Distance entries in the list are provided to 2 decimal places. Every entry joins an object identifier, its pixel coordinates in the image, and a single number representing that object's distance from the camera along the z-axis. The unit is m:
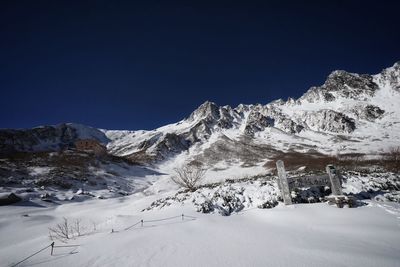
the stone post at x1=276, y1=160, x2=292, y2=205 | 11.93
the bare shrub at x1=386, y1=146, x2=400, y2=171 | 21.11
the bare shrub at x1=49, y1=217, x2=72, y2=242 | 9.66
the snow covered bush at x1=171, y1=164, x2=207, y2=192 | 17.79
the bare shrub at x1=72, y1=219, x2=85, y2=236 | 12.00
